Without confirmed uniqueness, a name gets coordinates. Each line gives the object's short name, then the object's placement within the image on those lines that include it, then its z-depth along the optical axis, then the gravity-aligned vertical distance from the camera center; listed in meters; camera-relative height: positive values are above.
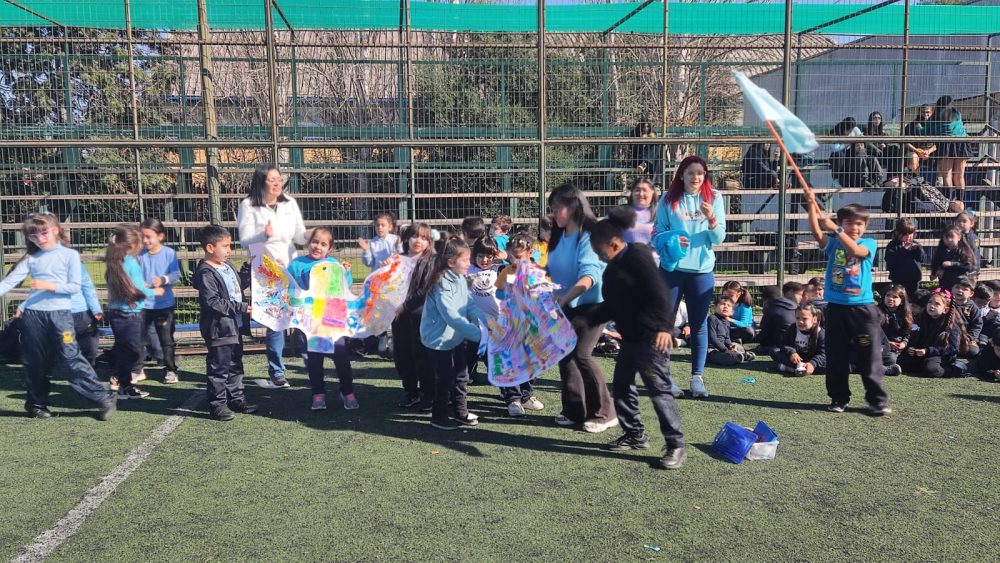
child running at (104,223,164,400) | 6.58 -0.86
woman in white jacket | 6.70 -0.10
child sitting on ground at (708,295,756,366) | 7.88 -1.48
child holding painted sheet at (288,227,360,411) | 6.27 -1.22
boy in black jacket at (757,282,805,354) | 8.01 -1.25
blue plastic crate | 4.94 -1.58
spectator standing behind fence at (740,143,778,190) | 10.92 +0.54
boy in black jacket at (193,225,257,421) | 6.00 -0.92
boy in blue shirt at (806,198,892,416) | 5.96 -0.87
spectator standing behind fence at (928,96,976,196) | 11.43 +0.80
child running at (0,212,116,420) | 5.94 -0.80
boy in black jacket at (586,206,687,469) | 4.77 -0.70
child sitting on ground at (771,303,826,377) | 7.41 -1.45
